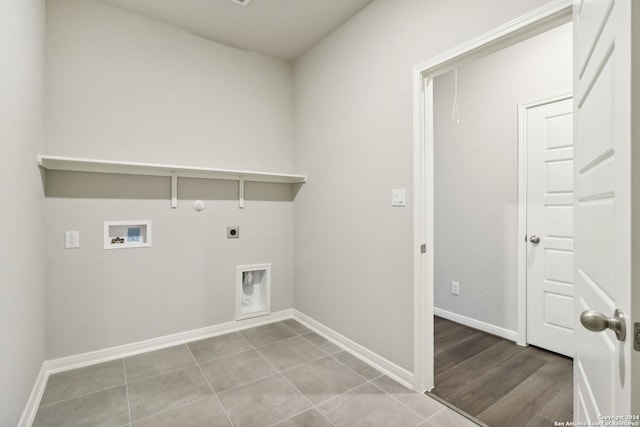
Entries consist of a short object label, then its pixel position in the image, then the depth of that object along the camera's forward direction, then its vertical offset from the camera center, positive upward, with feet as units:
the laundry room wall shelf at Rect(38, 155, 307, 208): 6.98 +1.05
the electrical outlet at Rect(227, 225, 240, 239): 9.61 -0.68
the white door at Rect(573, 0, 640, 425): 2.10 +0.11
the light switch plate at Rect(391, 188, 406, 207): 6.85 +0.29
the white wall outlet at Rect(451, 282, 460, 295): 10.38 -2.61
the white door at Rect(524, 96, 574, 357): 7.90 -0.37
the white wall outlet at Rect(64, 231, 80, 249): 7.37 -0.70
